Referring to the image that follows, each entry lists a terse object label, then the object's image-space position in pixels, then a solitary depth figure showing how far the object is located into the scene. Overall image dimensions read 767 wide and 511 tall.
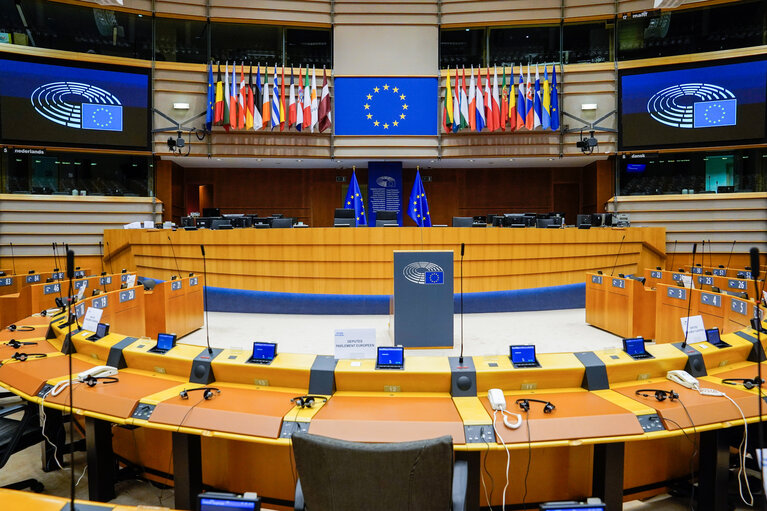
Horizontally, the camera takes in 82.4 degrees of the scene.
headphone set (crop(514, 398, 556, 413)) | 2.33
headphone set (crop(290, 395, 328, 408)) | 2.44
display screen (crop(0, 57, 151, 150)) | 10.33
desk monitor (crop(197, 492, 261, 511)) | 1.77
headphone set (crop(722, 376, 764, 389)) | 2.66
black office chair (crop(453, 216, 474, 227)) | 8.21
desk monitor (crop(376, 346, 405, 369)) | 2.69
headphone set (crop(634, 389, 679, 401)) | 2.45
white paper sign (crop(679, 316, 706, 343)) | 3.14
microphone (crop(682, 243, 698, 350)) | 3.07
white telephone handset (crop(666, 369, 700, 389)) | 2.62
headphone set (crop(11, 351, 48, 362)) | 3.24
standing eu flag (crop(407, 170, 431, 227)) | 11.03
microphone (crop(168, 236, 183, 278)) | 8.20
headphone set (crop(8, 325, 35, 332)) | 4.11
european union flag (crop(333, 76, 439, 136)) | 11.44
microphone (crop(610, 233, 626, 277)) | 8.50
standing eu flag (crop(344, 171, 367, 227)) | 10.95
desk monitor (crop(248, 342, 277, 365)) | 2.81
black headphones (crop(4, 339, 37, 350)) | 3.60
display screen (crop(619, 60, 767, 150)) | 10.58
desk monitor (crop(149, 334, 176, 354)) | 3.08
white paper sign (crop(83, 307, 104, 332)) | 3.56
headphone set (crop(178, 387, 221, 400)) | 2.53
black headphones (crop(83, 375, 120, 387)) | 2.75
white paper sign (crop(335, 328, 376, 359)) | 2.90
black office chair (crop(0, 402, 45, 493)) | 2.62
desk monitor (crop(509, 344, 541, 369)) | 2.71
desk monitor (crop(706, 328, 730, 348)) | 3.14
